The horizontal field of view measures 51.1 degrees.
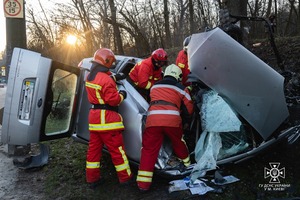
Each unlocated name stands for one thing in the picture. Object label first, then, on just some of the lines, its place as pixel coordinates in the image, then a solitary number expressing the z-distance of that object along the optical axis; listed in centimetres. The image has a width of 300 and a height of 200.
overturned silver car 316
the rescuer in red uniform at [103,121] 359
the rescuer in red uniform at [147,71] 457
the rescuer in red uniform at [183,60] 531
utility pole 509
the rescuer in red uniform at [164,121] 353
